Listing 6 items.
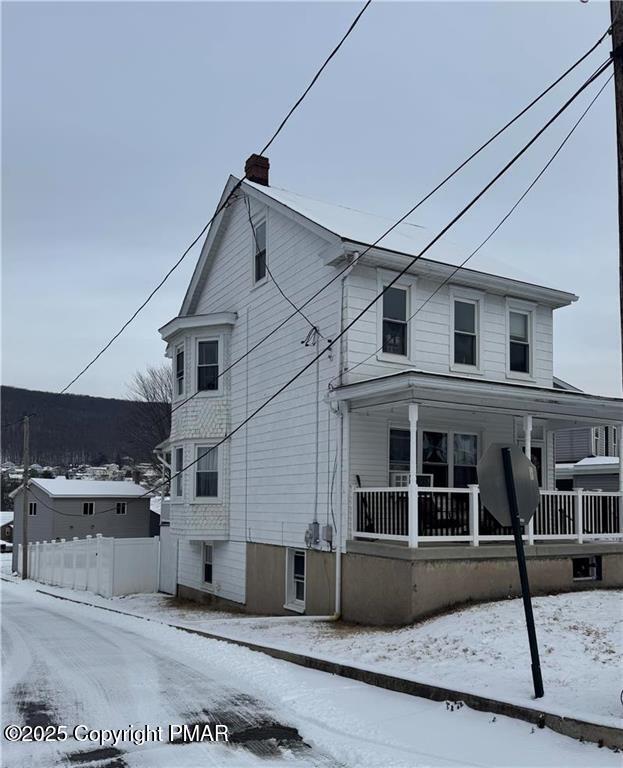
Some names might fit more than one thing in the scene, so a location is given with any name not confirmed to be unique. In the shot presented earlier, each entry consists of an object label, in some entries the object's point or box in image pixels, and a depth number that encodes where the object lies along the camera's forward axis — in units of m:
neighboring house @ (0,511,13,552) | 81.19
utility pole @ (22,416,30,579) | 36.97
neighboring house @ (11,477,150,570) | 47.97
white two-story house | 14.25
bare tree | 53.53
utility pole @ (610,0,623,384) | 7.27
